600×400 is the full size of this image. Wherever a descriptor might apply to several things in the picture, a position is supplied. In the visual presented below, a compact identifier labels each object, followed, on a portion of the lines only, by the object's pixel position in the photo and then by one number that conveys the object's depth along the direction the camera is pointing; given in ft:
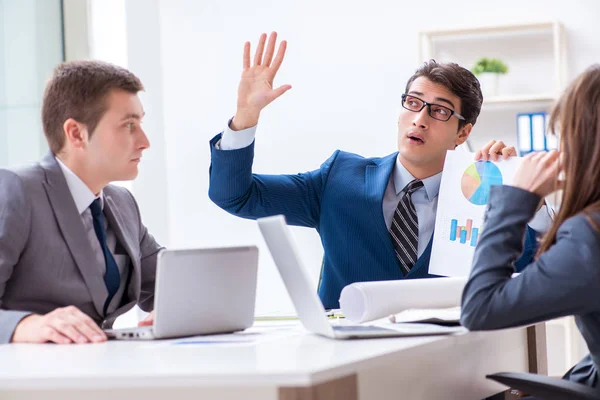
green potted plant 15.71
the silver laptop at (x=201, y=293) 8.52
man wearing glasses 10.78
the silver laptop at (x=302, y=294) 8.13
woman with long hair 7.94
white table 6.61
